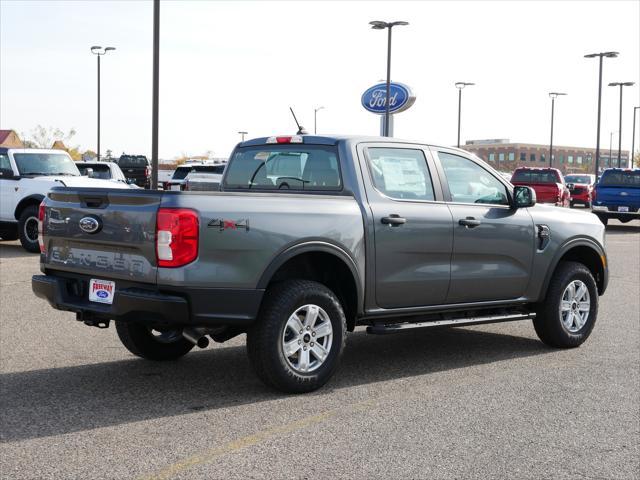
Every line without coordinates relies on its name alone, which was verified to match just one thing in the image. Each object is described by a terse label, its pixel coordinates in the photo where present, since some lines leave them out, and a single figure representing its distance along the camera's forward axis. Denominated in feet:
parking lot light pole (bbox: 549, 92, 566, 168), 234.48
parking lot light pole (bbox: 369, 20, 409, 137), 132.05
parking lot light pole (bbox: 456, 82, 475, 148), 200.75
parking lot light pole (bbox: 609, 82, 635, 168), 202.28
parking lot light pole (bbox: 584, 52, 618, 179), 162.71
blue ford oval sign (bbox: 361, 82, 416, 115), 143.74
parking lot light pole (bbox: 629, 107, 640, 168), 258.78
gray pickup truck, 19.13
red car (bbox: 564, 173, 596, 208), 142.00
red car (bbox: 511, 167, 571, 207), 98.99
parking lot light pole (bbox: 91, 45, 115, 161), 150.61
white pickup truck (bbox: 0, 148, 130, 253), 54.85
